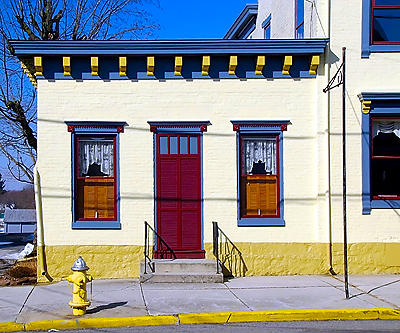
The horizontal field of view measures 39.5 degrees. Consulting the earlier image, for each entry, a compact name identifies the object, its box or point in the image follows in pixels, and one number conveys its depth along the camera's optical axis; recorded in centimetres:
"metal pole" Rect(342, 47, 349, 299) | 966
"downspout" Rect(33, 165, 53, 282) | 1220
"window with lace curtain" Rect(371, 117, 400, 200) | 1268
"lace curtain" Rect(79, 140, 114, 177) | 1260
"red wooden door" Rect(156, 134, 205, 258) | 1257
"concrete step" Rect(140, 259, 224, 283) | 1156
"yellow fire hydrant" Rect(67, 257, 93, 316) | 883
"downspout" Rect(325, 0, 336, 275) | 1243
